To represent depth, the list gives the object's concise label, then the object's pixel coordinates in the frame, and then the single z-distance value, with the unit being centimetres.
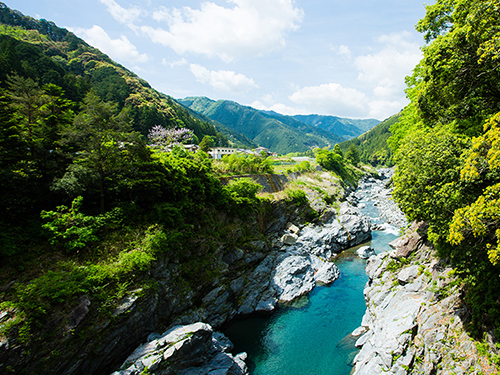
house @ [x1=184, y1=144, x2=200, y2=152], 5633
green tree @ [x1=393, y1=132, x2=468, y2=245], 1055
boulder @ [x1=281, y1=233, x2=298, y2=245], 2823
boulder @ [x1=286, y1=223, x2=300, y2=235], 3107
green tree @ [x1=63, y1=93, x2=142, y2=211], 1517
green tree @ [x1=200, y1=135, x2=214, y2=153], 5597
